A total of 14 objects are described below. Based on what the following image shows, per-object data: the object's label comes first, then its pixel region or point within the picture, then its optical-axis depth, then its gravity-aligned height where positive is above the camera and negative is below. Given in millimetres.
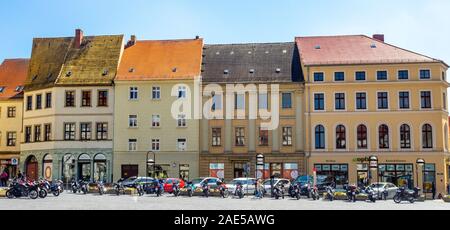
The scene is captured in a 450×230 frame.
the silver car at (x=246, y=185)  43375 -1767
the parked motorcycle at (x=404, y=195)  36562 -2139
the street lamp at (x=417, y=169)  51125 -753
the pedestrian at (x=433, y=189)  45250 -2249
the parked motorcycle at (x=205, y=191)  40625 -2031
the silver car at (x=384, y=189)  40531 -1976
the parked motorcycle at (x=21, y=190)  35919 -1699
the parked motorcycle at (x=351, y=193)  37512 -2036
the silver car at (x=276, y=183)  43312 -1655
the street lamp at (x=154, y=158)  54281 +289
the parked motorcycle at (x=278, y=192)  39906 -2093
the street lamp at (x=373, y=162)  44006 -118
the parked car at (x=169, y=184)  45375 -1747
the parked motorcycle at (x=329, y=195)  37750 -2166
